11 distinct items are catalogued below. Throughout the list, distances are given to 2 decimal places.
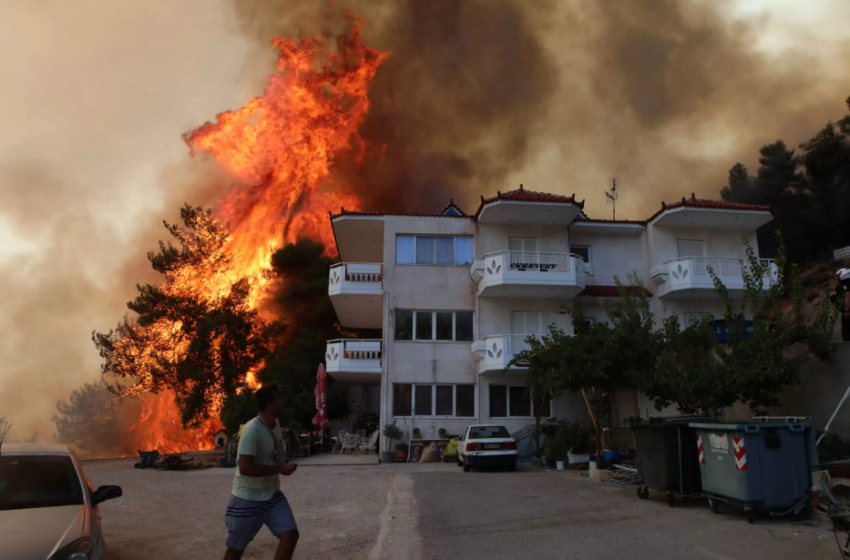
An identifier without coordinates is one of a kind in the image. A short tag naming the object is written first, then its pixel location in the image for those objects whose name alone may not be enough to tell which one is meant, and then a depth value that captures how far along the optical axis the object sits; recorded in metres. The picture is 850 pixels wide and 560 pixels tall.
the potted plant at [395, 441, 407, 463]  21.94
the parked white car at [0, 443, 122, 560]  4.05
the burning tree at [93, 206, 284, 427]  31.67
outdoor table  22.09
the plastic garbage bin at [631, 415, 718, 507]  9.25
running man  4.26
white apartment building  23.08
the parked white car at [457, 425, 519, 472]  16.78
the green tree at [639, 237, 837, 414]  11.06
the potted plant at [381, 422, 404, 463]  22.22
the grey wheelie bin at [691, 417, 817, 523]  7.75
